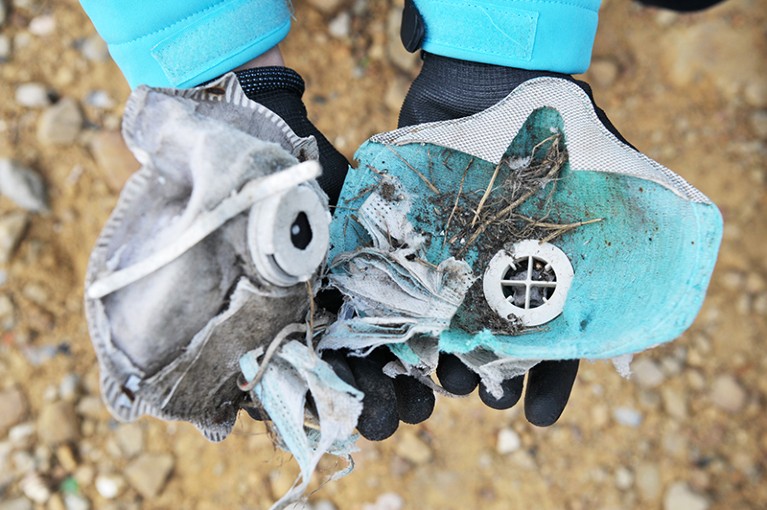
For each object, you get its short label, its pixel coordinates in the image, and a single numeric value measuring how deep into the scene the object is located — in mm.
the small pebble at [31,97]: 959
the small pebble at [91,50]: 967
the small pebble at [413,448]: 935
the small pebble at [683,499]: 926
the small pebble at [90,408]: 945
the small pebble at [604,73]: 966
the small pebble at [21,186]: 944
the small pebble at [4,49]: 959
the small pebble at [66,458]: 937
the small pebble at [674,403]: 942
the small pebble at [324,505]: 933
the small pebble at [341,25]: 969
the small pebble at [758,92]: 955
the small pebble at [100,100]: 966
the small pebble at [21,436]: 937
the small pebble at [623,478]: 934
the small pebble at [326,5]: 964
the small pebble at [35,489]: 932
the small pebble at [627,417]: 942
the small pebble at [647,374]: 946
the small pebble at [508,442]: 936
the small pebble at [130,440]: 943
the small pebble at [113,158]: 952
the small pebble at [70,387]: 942
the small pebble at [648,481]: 933
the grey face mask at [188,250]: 657
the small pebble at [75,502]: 936
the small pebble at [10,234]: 939
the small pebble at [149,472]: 933
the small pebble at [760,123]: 956
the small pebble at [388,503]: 933
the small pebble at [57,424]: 936
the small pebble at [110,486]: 937
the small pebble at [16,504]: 931
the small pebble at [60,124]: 954
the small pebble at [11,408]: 937
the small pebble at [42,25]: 965
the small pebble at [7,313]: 942
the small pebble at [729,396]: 942
